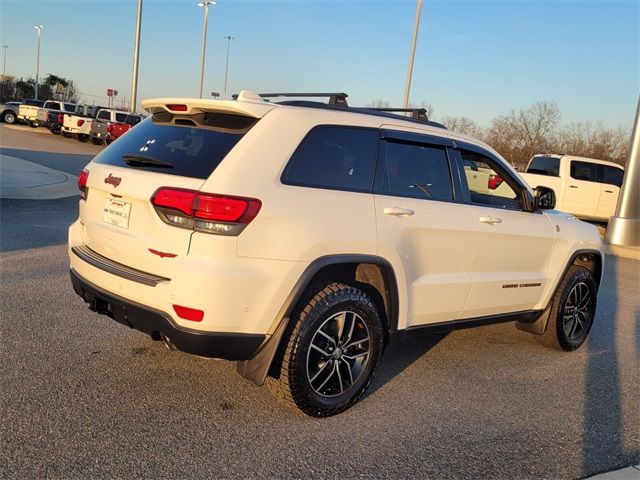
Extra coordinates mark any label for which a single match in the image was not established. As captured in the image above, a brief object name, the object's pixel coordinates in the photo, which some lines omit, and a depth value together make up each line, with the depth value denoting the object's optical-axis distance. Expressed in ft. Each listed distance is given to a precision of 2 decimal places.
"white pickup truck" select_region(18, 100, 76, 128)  113.29
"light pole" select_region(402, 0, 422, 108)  77.05
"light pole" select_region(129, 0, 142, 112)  86.07
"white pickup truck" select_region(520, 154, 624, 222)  54.49
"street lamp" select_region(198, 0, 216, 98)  138.79
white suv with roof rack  10.30
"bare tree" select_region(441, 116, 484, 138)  137.13
